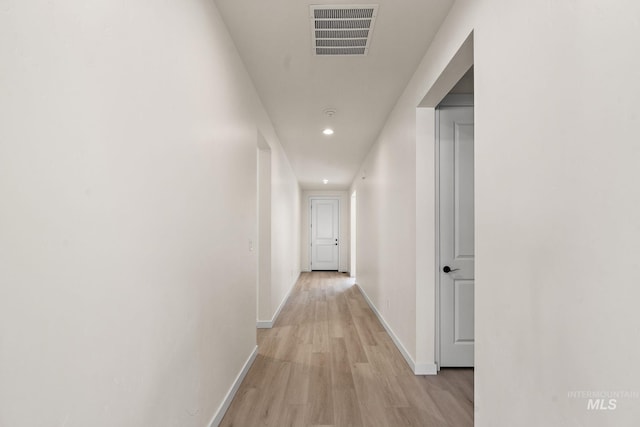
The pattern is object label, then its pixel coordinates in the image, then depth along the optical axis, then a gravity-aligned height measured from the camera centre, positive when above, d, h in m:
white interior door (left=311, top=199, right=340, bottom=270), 9.88 -0.53
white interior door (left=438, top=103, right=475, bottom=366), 2.82 -0.16
